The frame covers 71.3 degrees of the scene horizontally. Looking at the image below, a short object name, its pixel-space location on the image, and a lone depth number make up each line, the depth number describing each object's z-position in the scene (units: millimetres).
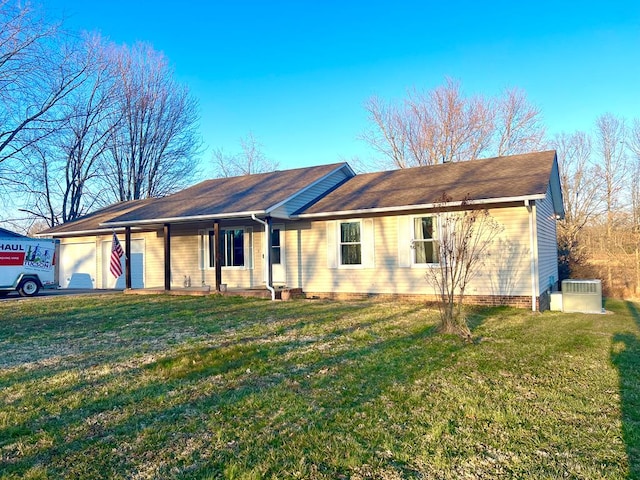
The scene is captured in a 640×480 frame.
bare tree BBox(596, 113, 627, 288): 23391
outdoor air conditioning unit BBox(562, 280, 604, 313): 11602
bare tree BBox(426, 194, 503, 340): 11305
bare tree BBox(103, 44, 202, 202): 30352
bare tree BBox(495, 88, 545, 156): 27094
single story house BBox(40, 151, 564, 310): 11258
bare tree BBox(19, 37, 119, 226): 26172
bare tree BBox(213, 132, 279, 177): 39031
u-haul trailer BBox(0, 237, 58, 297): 15305
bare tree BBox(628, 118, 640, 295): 18662
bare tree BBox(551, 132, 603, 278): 23453
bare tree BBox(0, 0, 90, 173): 12102
